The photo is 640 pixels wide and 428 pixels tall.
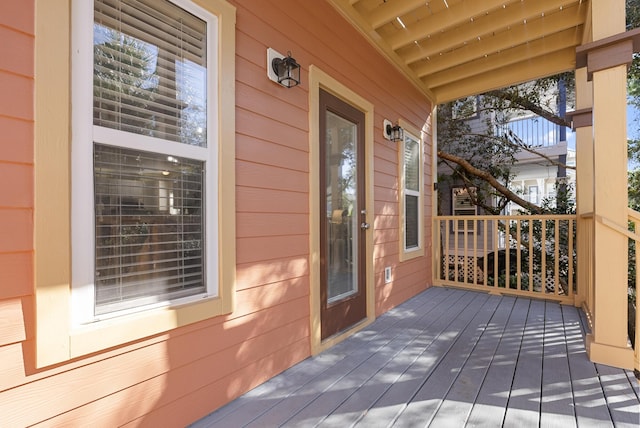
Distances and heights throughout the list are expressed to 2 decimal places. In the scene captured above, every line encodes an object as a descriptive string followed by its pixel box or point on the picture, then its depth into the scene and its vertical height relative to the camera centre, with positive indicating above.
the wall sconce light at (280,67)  2.07 +0.94
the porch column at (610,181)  2.17 +0.22
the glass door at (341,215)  2.58 +0.00
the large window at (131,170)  1.18 +0.20
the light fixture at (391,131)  3.52 +0.92
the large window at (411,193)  3.92 +0.28
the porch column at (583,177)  3.39 +0.40
